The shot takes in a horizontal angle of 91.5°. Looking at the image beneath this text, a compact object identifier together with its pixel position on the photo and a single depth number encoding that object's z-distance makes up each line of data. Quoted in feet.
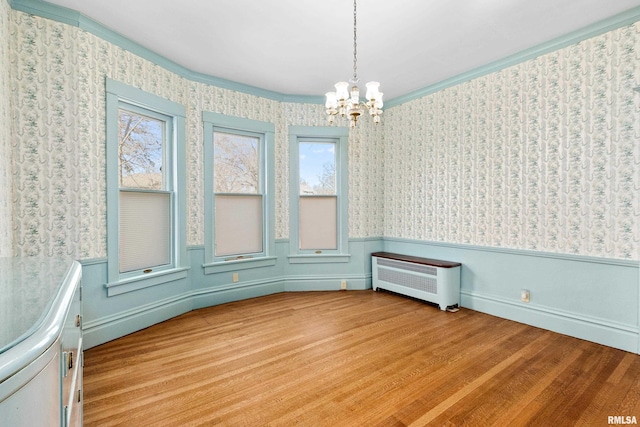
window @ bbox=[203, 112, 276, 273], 13.47
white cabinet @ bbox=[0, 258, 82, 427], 1.95
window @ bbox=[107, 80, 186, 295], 10.12
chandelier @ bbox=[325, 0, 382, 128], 8.12
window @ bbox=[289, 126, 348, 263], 15.69
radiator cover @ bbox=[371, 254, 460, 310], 12.94
